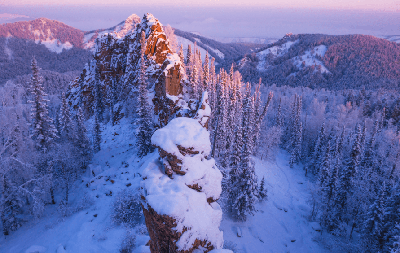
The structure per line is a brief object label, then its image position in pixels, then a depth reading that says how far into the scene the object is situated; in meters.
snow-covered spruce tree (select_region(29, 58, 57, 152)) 24.91
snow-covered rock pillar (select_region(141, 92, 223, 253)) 8.63
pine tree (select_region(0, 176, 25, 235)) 18.78
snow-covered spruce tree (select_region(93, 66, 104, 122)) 55.31
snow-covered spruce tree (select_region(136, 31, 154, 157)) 32.91
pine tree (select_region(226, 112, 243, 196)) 28.42
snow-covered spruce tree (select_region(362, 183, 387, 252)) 23.42
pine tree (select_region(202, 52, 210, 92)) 48.80
